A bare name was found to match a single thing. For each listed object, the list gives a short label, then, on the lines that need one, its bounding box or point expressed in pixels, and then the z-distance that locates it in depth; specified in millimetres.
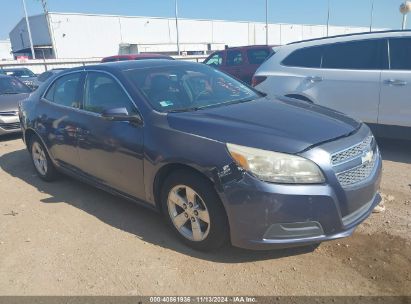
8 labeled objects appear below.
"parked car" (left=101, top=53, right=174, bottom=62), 13436
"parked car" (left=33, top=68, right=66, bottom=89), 17645
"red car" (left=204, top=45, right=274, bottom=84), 11688
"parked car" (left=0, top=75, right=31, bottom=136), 8602
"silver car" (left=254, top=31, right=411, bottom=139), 5473
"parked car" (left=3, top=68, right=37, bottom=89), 22072
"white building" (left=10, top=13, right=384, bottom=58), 51656
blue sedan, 2861
